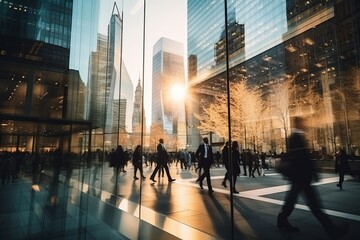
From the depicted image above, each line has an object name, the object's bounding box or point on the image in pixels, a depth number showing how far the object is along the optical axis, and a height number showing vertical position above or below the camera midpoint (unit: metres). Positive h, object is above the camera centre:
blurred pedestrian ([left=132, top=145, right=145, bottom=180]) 12.14 -0.45
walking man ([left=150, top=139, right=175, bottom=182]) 10.49 -0.28
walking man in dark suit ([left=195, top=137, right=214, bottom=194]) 7.49 -0.20
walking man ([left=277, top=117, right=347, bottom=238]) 3.38 -0.47
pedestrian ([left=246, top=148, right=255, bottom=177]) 13.47 -0.61
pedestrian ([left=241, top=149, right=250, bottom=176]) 14.36 -0.57
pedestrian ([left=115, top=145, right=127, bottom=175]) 11.99 -0.24
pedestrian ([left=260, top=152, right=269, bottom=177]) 13.70 -0.77
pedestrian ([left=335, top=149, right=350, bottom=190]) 8.50 -0.60
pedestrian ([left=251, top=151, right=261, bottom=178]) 13.78 -0.67
